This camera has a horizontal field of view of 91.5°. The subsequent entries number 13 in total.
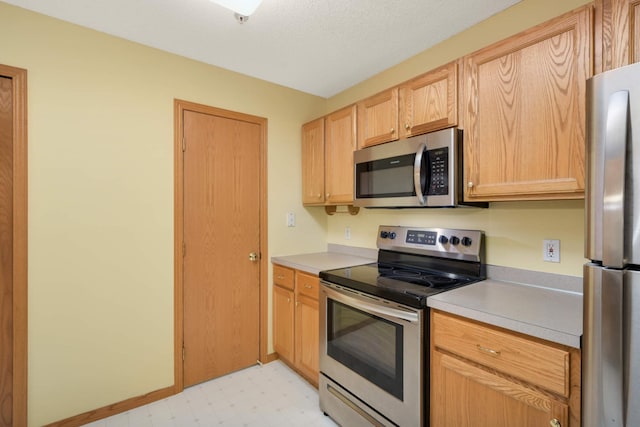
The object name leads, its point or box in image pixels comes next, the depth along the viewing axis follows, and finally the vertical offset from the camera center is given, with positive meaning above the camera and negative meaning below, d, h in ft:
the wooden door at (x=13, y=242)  5.48 -0.54
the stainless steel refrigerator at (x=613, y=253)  2.60 -0.35
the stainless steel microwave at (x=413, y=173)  5.37 +0.78
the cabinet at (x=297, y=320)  7.10 -2.65
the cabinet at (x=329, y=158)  7.66 +1.44
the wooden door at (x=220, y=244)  7.38 -0.80
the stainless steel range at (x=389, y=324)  4.77 -1.95
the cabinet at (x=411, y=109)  5.54 +2.08
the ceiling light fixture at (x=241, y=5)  4.99 +3.36
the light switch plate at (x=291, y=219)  8.99 -0.20
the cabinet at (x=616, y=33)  3.63 +2.17
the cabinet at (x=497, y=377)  3.43 -2.06
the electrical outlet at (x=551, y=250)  5.09 -0.62
